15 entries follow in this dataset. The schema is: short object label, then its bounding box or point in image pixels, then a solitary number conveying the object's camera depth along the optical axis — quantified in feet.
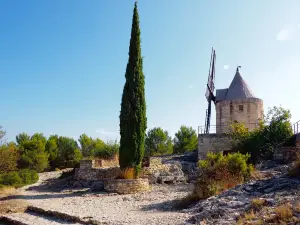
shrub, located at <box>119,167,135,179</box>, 44.52
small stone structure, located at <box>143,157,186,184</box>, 50.06
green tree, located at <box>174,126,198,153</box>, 106.32
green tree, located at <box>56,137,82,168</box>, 96.58
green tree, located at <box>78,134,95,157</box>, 104.48
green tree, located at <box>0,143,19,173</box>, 59.32
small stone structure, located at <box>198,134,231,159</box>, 69.10
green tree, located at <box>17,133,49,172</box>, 78.97
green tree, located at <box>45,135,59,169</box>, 95.81
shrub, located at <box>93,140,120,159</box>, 65.92
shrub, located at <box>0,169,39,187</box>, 49.83
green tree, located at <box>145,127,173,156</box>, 111.45
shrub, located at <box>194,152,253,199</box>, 29.53
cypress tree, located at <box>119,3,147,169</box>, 46.14
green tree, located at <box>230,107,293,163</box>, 55.42
